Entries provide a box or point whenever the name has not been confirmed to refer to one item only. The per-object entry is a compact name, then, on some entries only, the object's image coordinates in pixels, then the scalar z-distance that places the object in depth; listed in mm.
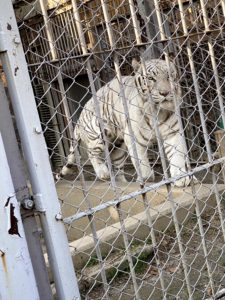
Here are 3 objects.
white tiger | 4797
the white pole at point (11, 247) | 1979
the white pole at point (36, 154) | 2043
